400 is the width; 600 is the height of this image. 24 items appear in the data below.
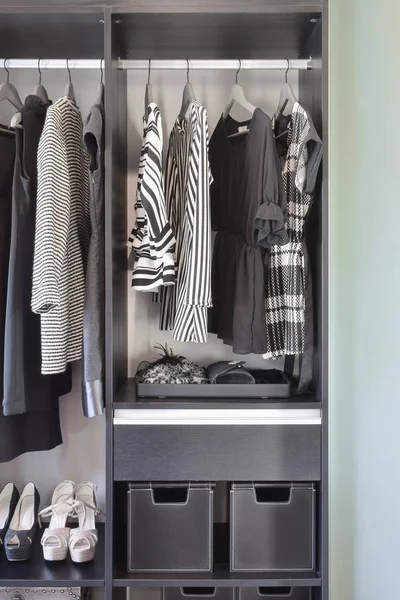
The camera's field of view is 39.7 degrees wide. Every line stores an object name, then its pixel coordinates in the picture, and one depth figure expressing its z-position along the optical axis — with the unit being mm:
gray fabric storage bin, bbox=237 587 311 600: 1700
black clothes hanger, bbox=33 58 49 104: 1764
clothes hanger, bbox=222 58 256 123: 1771
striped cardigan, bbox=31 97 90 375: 1455
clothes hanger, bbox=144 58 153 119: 1781
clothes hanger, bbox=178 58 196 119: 1794
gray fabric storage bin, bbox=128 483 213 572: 1589
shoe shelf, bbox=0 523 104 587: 1603
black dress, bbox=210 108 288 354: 1502
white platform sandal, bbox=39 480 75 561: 1696
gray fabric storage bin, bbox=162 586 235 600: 1718
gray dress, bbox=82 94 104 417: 1538
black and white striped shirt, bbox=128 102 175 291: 1508
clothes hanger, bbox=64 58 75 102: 1766
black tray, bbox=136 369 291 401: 1631
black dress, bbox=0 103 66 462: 1589
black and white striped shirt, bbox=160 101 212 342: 1511
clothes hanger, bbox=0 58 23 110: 1728
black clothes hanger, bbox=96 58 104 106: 1598
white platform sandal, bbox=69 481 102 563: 1690
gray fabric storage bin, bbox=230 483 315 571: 1593
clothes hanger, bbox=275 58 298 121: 1732
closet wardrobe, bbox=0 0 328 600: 1560
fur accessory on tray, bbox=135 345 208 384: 1680
